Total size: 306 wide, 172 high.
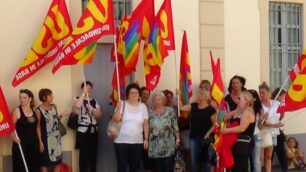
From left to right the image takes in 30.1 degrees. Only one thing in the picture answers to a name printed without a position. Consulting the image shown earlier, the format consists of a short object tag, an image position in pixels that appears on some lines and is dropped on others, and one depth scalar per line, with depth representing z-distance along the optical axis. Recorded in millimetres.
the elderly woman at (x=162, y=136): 8820
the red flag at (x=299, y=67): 9104
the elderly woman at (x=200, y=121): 9188
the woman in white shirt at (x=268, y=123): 9484
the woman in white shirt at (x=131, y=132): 8680
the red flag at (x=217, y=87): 8703
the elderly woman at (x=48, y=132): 8445
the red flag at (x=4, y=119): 7777
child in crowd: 11461
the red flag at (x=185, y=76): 9719
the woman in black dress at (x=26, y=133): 8266
